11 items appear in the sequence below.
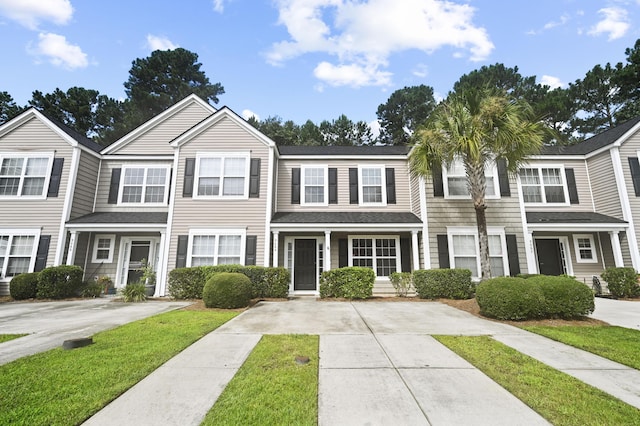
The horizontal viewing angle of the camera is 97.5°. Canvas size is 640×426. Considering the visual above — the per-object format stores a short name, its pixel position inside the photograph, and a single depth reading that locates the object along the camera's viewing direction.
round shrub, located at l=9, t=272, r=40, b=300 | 10.12
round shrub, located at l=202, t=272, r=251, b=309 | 8.02
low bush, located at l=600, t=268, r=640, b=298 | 10.20
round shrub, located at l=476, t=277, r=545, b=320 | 6.61
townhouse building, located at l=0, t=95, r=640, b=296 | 11.29
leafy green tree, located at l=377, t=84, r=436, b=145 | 35.41
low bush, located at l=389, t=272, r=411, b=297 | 10.59
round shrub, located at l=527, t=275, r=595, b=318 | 6.62
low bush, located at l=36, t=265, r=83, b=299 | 10.15
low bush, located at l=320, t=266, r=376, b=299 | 9.91
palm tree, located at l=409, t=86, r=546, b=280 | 8.73
